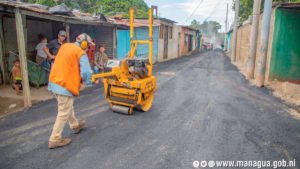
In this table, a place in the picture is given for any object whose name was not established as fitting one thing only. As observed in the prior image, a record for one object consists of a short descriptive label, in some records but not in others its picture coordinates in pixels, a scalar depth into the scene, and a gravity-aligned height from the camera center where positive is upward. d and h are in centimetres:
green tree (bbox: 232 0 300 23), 2466 +384
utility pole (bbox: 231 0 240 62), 1968 +134
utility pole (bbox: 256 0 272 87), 897 +12
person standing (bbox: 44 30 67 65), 816 +2
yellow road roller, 536 -86
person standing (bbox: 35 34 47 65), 862 -17
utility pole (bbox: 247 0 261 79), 1038 +37
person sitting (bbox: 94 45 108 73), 906 -51
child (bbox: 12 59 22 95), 741 -92
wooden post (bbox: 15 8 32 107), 579 -26
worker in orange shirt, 377 -50
